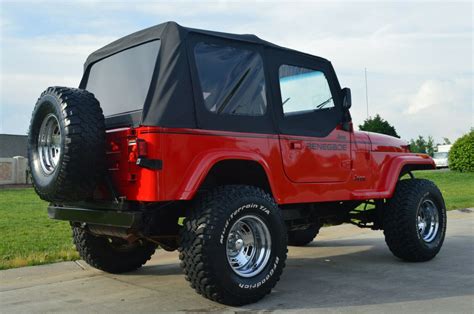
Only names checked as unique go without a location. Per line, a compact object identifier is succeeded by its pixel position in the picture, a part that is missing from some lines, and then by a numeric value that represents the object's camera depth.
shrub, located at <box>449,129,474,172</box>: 28.38
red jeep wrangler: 4.20
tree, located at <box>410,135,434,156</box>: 68.00
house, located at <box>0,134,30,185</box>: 26.66
